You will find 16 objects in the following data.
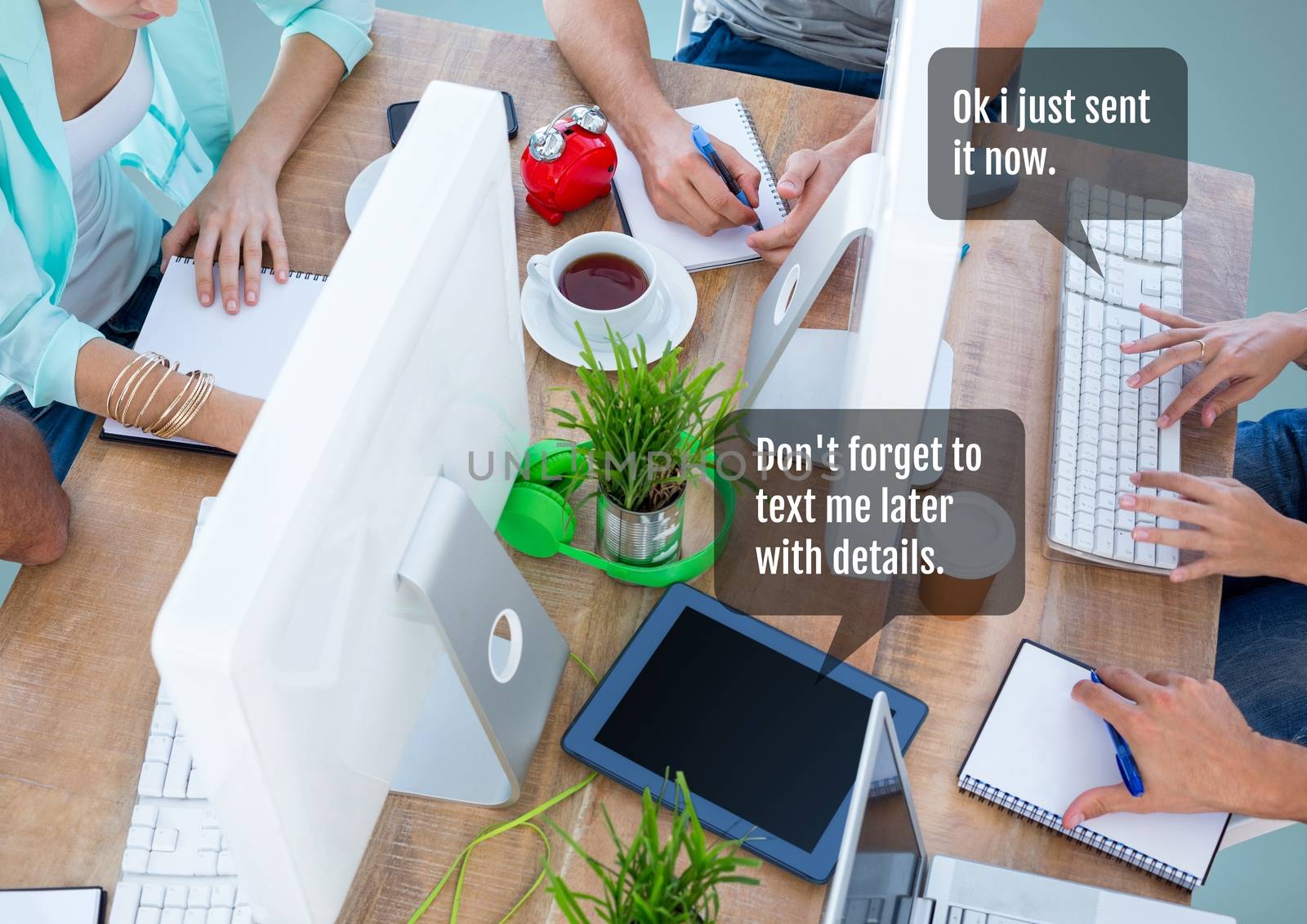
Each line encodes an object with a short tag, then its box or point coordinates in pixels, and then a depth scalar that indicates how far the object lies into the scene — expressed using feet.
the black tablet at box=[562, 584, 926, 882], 2.65
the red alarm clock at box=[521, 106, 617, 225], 3.69
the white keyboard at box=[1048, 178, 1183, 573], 3.17
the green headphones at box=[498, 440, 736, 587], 2.98
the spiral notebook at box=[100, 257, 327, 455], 3.47
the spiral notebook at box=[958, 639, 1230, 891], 2.70
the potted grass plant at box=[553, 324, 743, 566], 2.64
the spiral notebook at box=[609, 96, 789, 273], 3.76
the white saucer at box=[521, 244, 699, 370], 3.41
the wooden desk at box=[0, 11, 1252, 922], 2.65
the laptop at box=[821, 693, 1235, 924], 2.21
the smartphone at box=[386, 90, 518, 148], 4.07
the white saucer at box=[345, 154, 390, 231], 3.82
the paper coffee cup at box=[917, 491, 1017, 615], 2.88
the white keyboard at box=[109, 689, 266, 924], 2.55
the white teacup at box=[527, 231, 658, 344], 3.28
